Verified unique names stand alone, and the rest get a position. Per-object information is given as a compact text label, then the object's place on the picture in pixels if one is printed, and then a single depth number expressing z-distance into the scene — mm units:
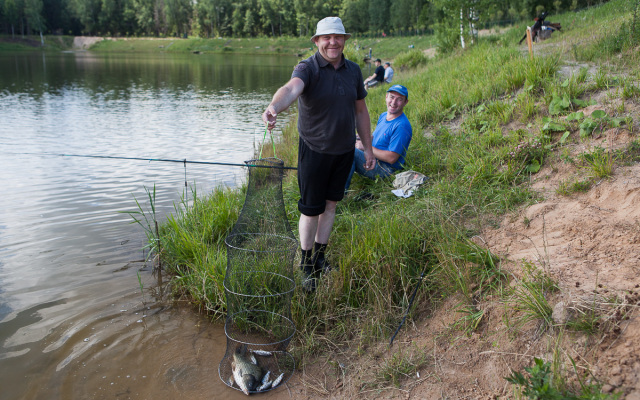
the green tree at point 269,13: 92125
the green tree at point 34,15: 78188
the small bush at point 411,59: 20027
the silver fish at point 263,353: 3482
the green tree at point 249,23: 91438
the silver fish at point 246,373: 3199
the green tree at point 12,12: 73125
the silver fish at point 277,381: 3238
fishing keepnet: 3355
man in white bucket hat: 3422
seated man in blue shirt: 5301
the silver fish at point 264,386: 3211
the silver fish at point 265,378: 3256
